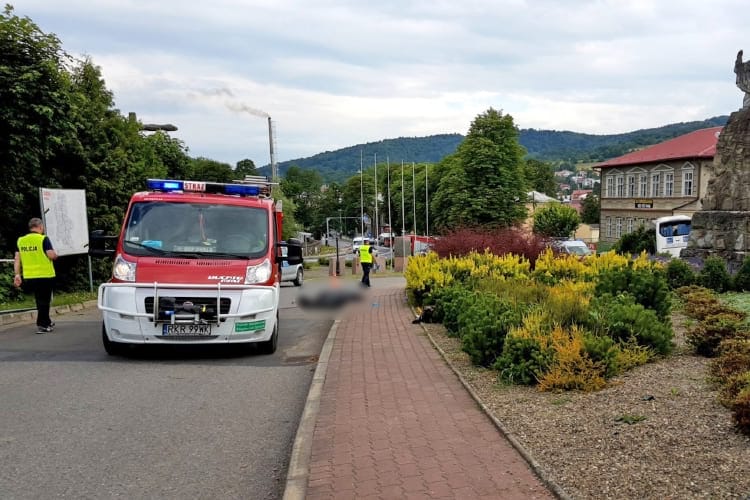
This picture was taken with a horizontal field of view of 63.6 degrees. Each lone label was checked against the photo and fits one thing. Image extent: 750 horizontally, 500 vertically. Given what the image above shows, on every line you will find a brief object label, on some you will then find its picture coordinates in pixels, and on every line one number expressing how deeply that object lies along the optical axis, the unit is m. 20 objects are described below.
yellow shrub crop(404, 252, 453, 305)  11.40
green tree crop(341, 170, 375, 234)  110.50
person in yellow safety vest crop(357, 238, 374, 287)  22.20
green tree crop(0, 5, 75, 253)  12.74
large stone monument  13.56
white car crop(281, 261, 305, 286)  23.91
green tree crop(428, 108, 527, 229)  51.25
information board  12.95
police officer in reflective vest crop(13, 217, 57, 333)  9.84
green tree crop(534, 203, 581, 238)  58.95
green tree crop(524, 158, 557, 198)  121.86
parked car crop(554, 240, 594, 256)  33.72
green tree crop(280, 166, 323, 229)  134.18
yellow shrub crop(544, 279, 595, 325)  6.93
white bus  27.70
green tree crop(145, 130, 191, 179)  34.88
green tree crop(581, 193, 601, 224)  96.75
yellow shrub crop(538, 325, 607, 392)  5.66
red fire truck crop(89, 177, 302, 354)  7.62
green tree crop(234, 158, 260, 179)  97.81
